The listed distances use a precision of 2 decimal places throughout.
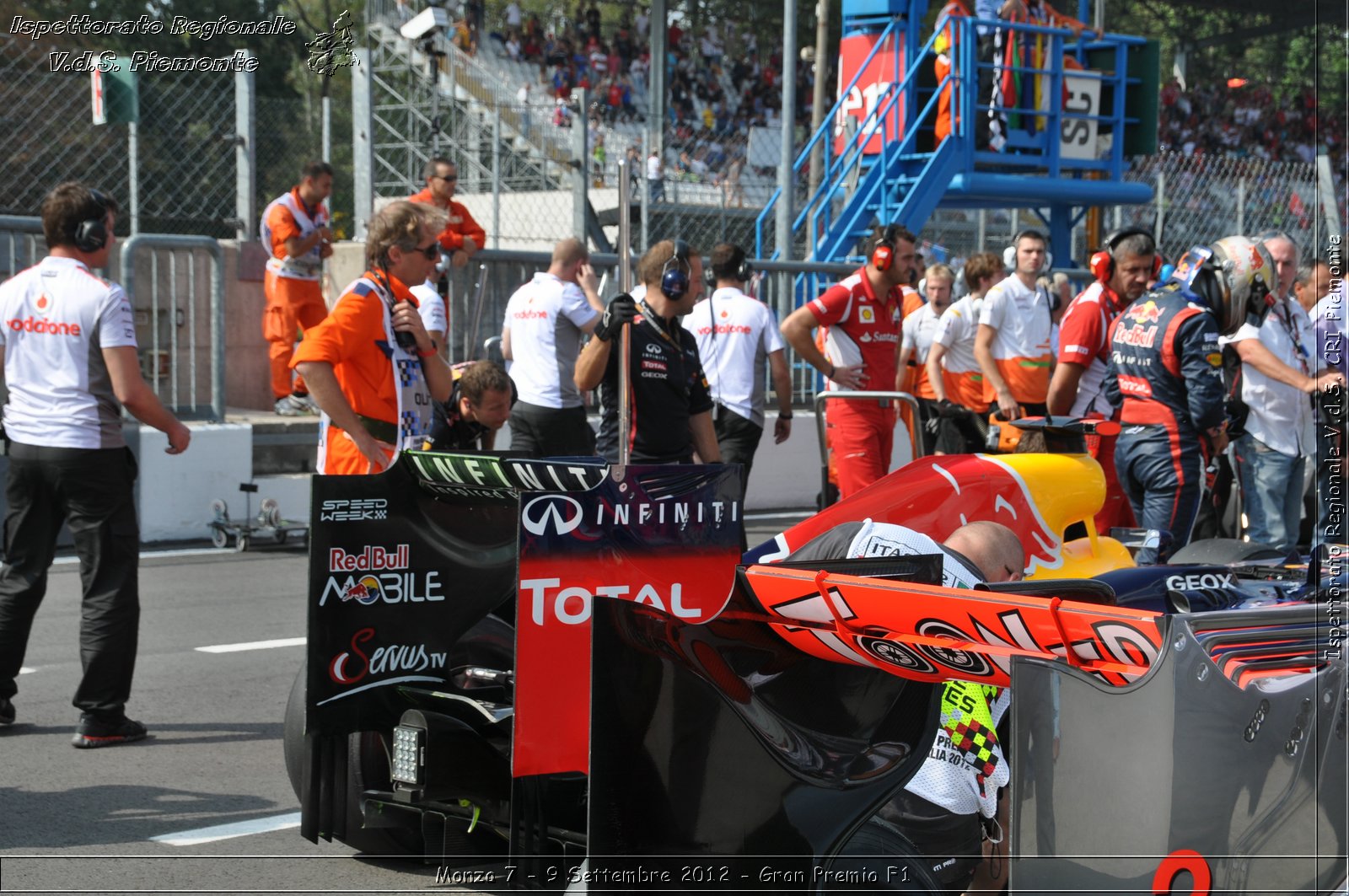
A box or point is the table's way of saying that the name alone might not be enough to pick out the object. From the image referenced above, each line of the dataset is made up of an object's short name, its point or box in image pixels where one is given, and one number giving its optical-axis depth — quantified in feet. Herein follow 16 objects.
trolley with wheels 58.23
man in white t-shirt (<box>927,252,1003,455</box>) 62.08
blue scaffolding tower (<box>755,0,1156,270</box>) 96.84
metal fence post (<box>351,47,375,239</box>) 69.92
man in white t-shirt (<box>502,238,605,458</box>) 50.67
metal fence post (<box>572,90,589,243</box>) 73.92
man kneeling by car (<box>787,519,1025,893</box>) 19.54
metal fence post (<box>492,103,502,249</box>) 81.97
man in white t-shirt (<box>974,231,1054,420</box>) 57.72
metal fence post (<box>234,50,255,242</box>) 64.90
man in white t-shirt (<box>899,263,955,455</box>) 67.05
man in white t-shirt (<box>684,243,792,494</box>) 53.36
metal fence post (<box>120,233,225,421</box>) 60.29
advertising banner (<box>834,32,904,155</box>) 101.40
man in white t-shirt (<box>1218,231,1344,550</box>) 45.96
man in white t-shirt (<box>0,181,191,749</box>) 33.06
